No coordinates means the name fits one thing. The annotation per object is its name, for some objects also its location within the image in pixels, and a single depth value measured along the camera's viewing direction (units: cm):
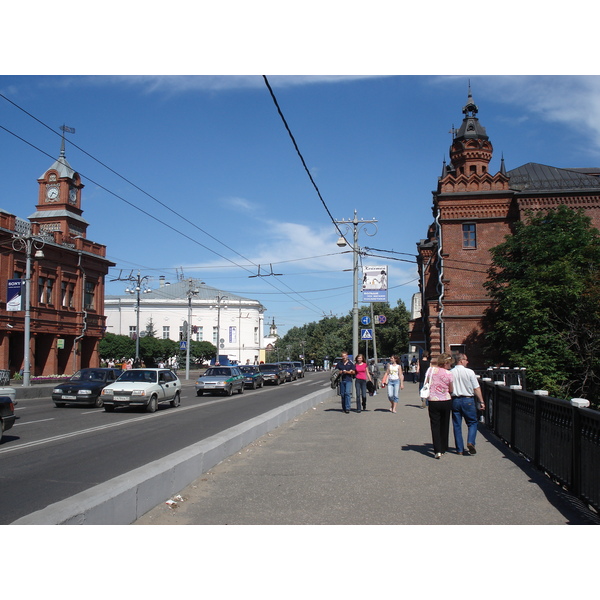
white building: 9788
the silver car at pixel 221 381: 3052
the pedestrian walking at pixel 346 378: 1839
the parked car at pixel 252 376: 3887
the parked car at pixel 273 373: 4503
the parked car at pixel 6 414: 1216
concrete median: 502
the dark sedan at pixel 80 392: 2155
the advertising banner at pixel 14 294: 3003
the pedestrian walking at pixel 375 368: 3634
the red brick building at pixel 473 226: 3838
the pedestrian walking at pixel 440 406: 1020
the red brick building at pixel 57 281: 4056
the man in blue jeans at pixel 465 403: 1053
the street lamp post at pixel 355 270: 2651
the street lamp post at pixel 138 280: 5036
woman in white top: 1922
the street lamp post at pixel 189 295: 4736
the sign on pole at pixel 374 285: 2822
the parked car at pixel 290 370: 5230
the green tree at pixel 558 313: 2919
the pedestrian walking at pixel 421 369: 3441
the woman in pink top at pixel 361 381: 1918
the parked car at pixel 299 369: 5802
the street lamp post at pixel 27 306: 3072
